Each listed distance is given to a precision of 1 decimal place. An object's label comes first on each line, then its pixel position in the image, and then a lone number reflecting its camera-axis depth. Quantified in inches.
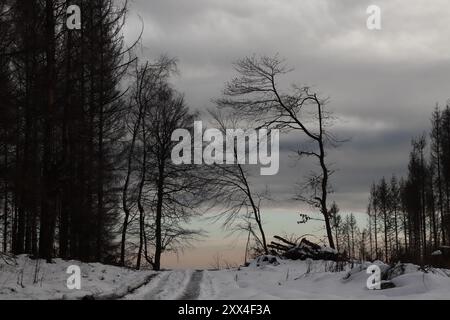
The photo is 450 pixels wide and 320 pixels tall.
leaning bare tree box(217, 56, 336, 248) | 1042.1
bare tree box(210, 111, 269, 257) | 1275.8
